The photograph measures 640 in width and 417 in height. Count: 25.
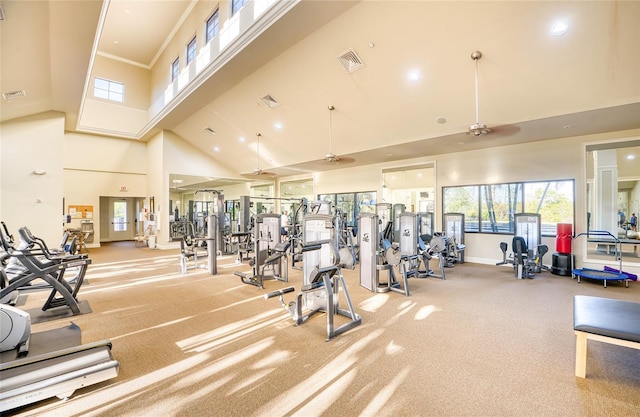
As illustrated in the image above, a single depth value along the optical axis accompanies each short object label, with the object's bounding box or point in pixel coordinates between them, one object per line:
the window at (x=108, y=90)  11.02
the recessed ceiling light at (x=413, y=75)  5.35
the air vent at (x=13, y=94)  5.83
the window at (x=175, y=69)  10.22
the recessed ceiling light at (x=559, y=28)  3.91
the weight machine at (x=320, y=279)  3.27
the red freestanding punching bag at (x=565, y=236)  6.31
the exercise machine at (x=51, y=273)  3.70
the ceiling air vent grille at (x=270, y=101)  7.45
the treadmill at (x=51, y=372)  2.05
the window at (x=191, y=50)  9.31
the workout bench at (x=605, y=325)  2.22
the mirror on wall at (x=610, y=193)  8.92
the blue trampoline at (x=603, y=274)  5.29
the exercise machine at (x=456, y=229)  7.58
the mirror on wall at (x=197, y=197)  10.70
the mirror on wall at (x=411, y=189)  11.58
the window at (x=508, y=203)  6.85
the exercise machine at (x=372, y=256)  4.97
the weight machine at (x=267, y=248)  5.83
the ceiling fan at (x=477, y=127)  4.60
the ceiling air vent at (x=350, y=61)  5.43
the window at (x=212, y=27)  8.09
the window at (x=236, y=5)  6.89
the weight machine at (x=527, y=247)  6.09
